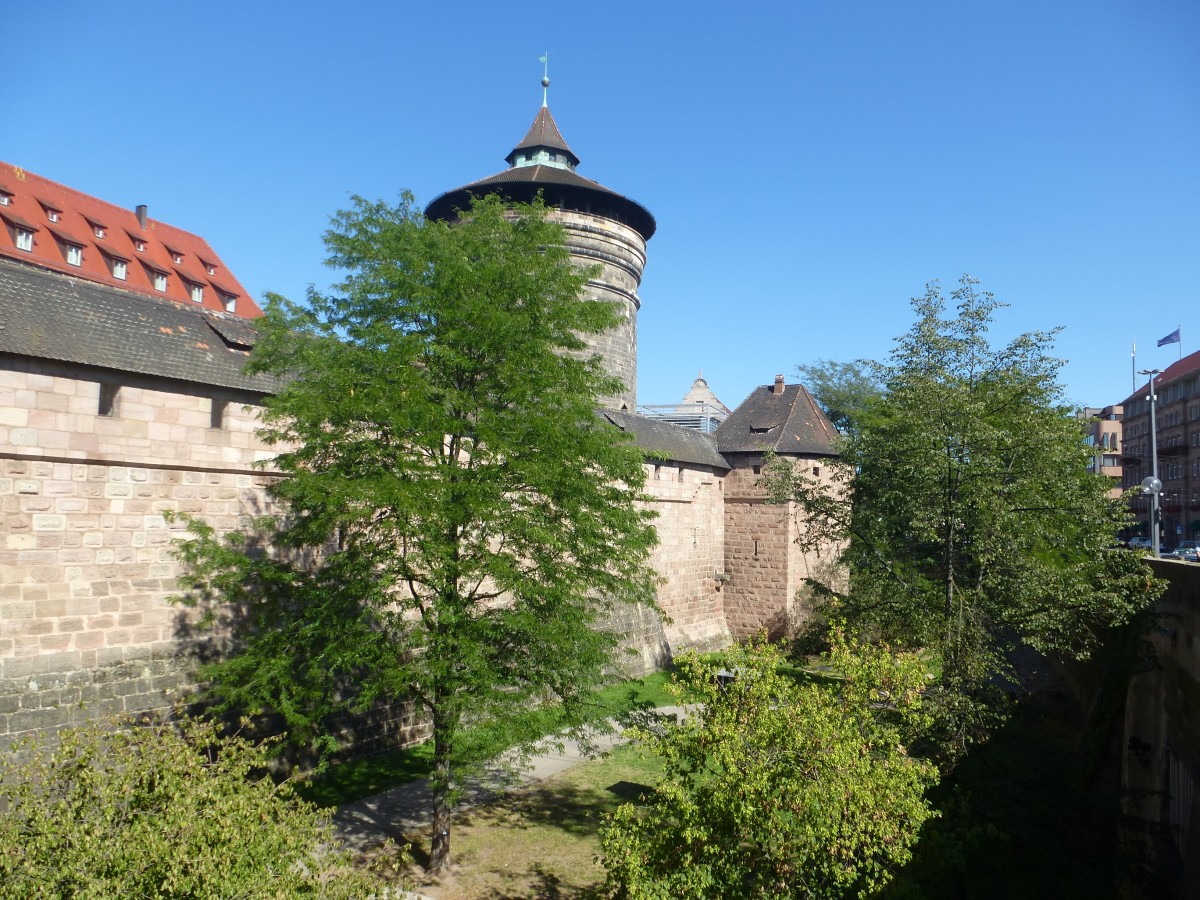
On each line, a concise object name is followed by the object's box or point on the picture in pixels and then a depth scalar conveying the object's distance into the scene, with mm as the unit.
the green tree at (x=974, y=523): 11344
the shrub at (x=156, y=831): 4648
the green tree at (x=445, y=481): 8805
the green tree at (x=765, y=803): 6145
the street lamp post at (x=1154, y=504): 22625
